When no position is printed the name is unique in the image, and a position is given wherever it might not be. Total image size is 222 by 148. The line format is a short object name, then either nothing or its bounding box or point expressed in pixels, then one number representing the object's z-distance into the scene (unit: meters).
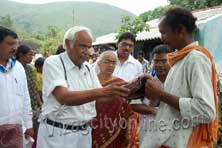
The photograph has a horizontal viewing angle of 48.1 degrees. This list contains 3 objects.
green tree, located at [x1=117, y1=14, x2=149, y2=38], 8.07
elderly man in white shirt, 2.00
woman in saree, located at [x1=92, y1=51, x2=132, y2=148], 2.82
